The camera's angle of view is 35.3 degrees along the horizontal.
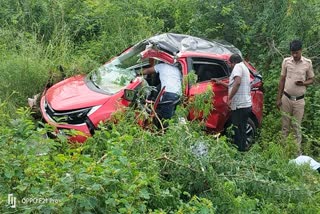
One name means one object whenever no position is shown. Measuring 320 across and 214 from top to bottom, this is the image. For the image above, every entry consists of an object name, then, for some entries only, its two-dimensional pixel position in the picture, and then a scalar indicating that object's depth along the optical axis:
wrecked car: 6.39
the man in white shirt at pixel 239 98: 6.91
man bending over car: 6.52
